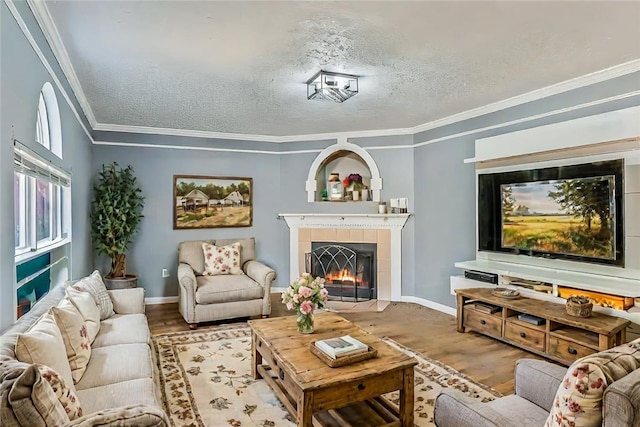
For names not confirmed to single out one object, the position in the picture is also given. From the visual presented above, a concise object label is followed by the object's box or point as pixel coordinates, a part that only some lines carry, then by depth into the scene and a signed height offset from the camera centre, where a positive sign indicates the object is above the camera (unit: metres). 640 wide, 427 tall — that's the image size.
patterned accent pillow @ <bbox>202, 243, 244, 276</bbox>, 4.88 -0.57
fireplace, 5.40 -0.31
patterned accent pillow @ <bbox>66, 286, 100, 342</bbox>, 2.52 -0.61
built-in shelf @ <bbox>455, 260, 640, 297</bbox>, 3.00 -0.56
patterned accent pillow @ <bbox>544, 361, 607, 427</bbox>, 1.18 -0.56
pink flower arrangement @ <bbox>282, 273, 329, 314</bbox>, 2.67 -0.56
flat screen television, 3.19 +0.00
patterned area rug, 2.45 -1.24
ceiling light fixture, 3.18 +1.08
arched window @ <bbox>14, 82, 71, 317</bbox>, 2.32 +0.08
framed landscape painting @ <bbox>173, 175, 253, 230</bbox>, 5.48 +0.19
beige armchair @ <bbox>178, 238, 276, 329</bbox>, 4.21 -0.85
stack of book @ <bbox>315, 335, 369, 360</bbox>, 2.26 -0.79
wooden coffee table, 2.07 -0.92
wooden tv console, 2.96 -0.98
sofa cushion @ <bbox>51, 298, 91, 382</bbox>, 2.06 -0.66
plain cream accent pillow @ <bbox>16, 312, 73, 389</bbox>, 1.57 -0.55
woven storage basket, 3.08 -0.76
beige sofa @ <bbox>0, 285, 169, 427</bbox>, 1.19 -0.81
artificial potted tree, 4.66 -0.04
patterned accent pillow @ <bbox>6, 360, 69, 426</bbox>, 1.17 -0.56
